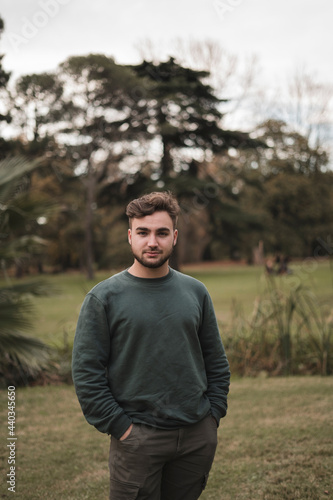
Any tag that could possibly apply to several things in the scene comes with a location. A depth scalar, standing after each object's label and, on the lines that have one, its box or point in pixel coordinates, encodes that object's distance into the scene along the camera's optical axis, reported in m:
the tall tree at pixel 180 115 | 20.39
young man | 1.89
